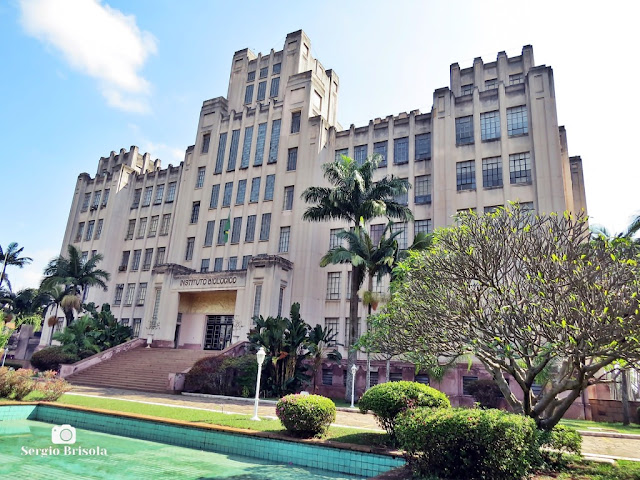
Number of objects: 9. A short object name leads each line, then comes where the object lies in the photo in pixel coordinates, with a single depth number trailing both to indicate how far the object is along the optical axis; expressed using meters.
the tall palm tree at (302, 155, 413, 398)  23.69
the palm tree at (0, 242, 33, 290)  47.94
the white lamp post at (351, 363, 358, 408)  20.50
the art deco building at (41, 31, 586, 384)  28.31
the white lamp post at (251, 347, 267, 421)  14.74
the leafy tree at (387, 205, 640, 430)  7.84
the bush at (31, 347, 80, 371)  27.70
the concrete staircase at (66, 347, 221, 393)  23.61
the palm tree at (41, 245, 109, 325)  33.81
